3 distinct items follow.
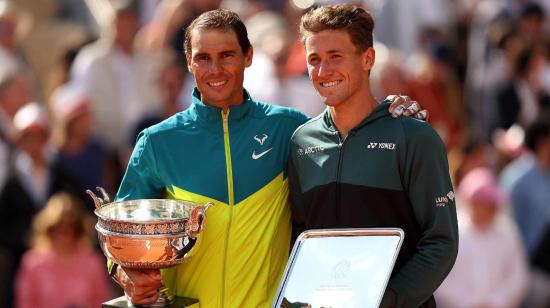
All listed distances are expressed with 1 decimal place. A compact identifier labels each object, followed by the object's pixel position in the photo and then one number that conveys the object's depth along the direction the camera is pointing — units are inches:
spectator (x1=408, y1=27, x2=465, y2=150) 905.5
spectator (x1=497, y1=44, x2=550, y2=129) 927.7
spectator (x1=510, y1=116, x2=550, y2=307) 780.6
